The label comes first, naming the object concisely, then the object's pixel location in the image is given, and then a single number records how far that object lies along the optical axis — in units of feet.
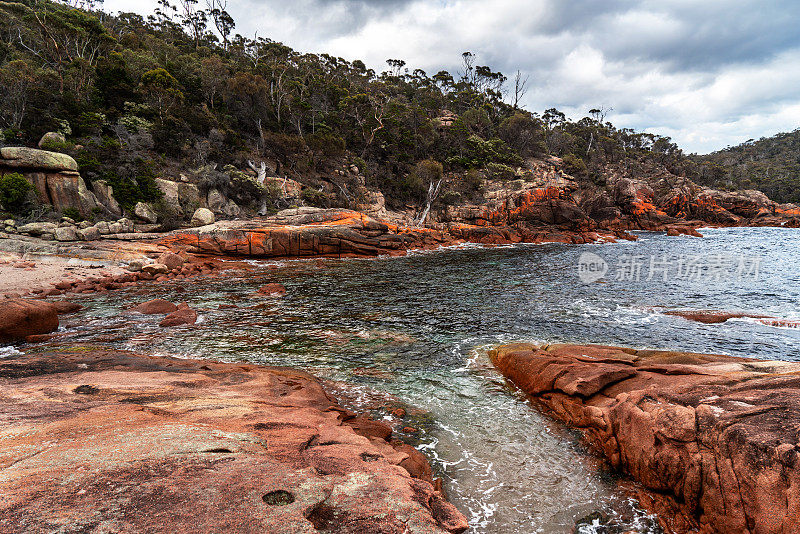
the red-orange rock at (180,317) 42.52
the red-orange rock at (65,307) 44.04
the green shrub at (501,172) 210.59
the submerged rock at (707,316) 45.14
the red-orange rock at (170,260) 74.54
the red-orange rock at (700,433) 13.10
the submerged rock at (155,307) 46.78
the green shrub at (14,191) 79.00
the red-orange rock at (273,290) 61.41
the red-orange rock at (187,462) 9.98
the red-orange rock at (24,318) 33.37
